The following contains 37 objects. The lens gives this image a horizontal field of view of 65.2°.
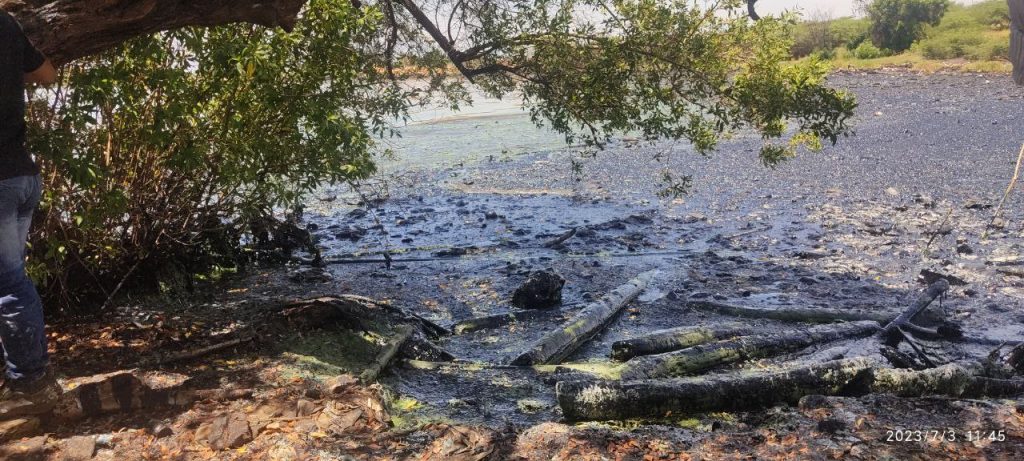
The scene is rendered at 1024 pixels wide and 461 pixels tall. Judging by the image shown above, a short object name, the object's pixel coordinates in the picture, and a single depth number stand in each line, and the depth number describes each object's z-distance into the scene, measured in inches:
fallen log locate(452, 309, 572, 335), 333.1
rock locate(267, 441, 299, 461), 179.5
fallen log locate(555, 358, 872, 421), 208.5
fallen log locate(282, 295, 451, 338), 280.4
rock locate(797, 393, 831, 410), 211.9
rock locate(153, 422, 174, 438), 187.2
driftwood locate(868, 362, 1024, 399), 227.1
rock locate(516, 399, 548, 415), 227.6
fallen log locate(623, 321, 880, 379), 251.4
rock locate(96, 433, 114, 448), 182.1
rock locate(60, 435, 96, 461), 175.0
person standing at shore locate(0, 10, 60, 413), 169.9
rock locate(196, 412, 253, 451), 183.7
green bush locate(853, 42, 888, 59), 2029.8
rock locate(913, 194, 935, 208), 542.3
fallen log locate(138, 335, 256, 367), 233.9
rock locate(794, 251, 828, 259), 440.5
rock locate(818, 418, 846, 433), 195.2
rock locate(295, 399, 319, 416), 200.7
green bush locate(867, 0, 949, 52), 2073.1
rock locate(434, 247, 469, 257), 482.0
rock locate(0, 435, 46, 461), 169.6
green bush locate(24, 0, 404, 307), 236.8
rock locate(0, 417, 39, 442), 175.0
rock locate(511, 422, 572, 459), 185.0
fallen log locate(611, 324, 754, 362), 272.4
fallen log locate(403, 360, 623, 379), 255.1
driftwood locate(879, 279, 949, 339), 299.0
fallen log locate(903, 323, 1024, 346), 295.3
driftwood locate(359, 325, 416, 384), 234.4
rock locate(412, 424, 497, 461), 182.9
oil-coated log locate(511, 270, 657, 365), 274.2
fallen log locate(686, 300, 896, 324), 324.5
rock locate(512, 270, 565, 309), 364.2
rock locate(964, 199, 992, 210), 520.4
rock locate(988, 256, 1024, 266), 393.3
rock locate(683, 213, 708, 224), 556.4
